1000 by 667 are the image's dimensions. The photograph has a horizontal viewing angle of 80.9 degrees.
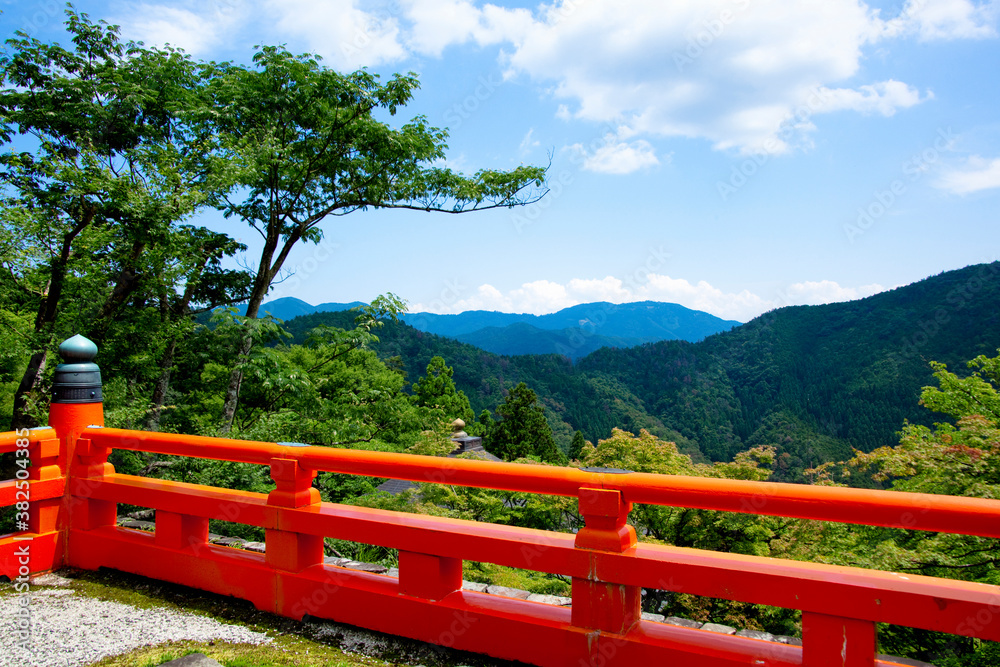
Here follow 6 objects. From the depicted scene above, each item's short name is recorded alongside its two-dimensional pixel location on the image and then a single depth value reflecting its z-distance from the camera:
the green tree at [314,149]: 9.88
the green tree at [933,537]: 5.66
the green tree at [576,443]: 41.00
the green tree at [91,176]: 7.96
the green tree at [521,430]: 34.78
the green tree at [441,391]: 34.88
